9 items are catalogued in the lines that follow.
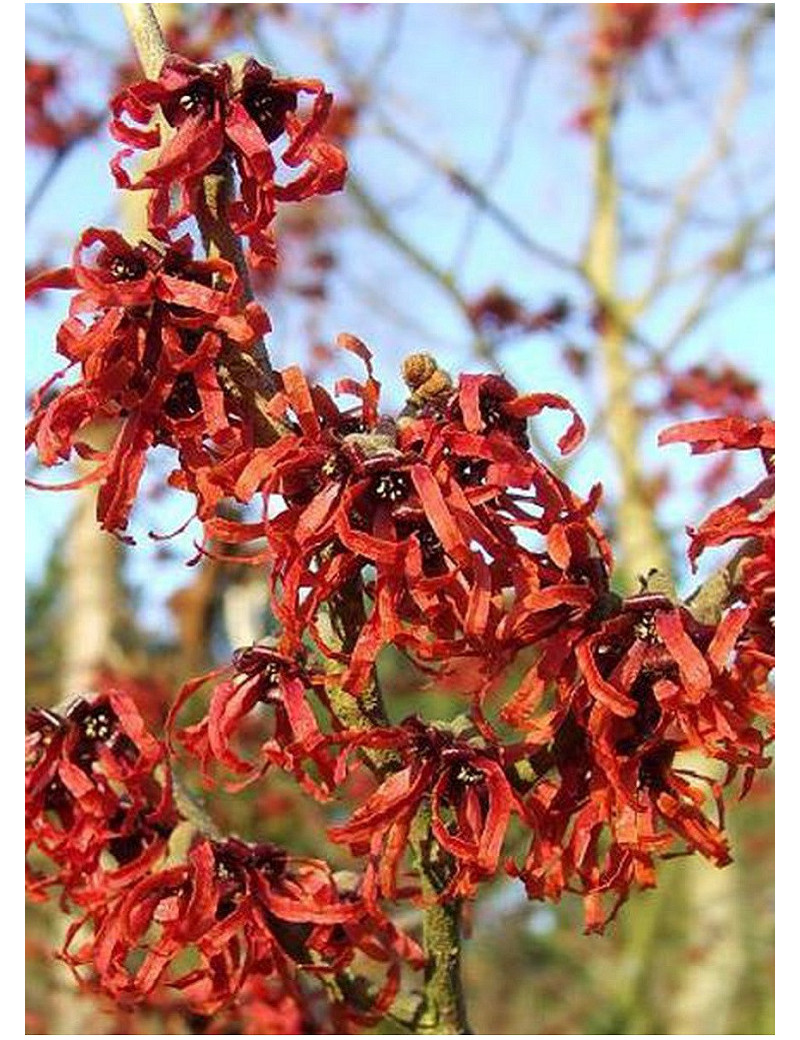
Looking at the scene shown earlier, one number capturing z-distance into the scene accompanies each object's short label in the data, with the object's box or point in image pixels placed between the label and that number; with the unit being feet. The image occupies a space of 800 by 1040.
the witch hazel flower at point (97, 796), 1.26
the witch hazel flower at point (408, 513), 1.07
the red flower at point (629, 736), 1.11
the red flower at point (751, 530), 1.14
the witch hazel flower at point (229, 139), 1.12
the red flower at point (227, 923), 1.20
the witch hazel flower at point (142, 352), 1.09
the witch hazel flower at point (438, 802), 1.13
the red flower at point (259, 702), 1.17
